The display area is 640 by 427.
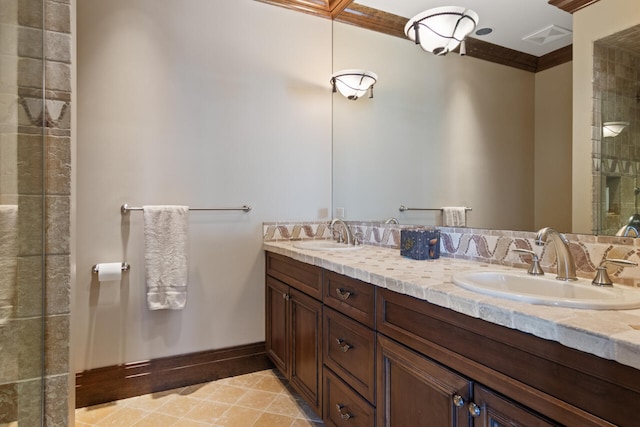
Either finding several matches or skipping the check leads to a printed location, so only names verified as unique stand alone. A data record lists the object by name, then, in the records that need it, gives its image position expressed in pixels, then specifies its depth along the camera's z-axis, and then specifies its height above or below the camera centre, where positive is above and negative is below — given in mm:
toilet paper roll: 1812 -315
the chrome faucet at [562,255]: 1044 -131
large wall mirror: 1274 +361
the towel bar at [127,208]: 1925 +23
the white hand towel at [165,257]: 1919 -250
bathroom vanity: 639 -363
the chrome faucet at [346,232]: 2177 -127
